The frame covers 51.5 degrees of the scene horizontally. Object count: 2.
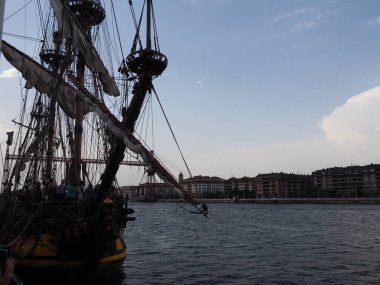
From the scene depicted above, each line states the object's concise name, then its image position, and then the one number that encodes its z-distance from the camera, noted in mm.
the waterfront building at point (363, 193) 190175
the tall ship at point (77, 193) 14445
